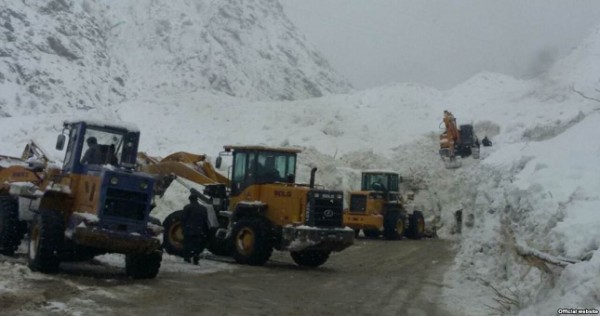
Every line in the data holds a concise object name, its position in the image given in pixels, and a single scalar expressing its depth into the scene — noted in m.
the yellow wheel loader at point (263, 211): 14.45
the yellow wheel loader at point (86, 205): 10.30
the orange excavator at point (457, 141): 31.25
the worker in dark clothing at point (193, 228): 13.77
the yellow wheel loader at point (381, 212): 26.33
